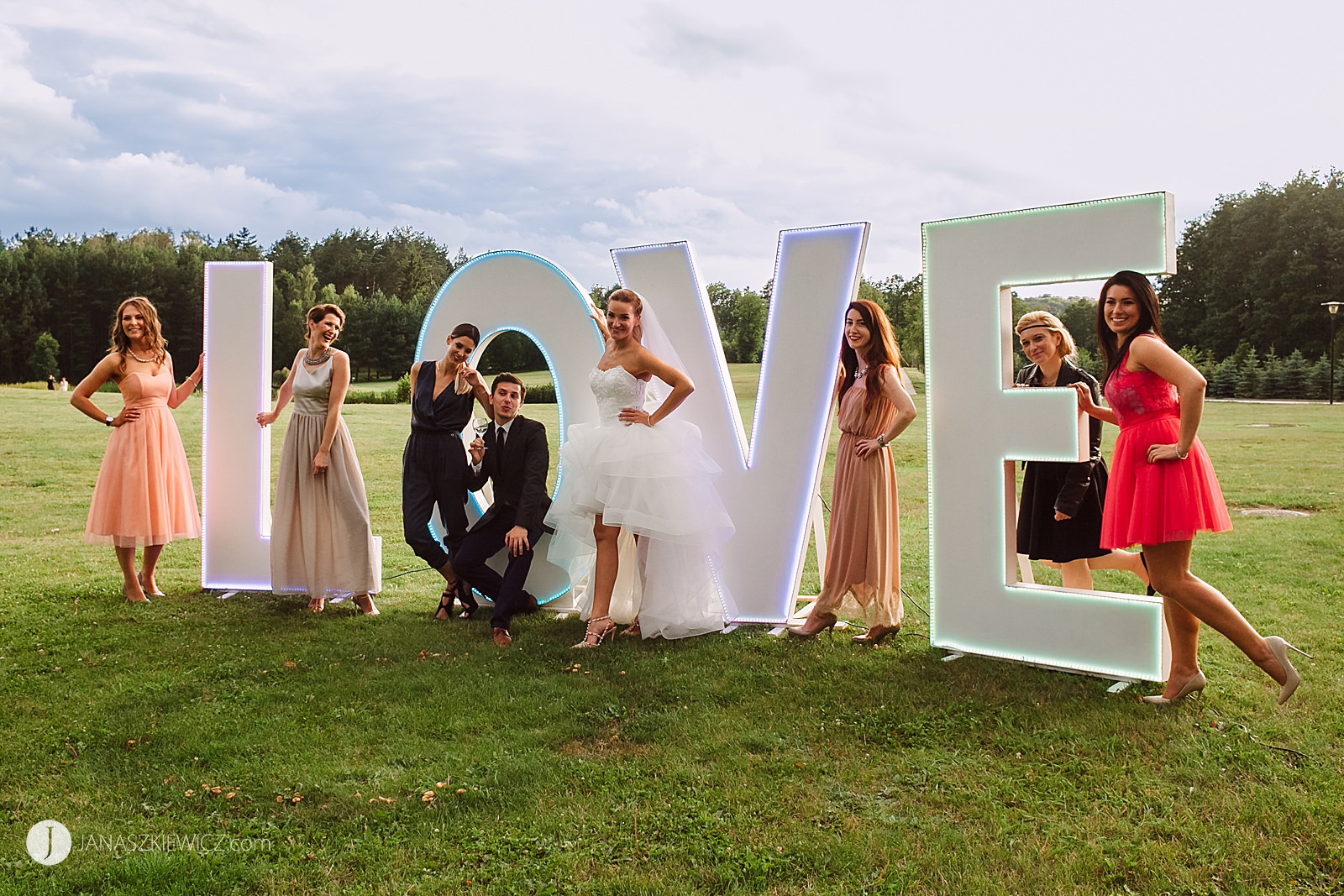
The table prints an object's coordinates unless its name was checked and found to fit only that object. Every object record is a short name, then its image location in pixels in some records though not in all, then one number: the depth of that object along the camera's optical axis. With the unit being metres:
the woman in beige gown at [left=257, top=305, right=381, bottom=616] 7.44
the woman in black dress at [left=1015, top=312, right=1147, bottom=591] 6.06
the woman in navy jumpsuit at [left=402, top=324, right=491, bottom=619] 7.34
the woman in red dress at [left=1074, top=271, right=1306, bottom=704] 4.90
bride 6.49
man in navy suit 6.87
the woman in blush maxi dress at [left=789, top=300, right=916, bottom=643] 6.43
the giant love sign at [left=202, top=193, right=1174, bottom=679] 5.68
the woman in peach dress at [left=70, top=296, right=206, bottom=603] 7.85
